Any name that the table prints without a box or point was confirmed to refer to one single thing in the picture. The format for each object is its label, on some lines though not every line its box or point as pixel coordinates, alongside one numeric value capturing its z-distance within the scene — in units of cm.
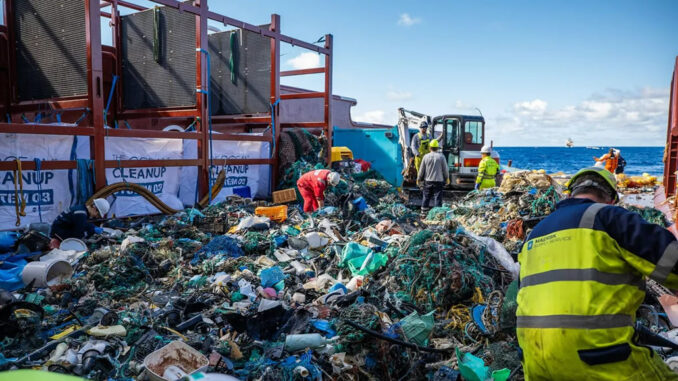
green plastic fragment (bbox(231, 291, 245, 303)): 483
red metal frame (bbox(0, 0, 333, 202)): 750
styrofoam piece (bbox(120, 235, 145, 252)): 599
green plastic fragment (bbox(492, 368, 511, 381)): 318
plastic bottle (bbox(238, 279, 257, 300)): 493
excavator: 1489
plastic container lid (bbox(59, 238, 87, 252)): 611
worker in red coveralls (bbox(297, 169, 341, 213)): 831
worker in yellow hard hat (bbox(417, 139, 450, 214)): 1087
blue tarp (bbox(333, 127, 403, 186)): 1520
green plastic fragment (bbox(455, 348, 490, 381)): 328
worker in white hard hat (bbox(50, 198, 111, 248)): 663
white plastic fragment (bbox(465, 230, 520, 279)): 539
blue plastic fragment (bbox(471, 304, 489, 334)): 415
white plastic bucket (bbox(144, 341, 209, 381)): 301
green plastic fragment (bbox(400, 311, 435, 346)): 380
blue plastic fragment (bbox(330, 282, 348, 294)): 505
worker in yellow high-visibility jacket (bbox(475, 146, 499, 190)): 1120
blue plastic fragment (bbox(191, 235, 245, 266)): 628
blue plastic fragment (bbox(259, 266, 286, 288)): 531
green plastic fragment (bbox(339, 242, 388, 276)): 552
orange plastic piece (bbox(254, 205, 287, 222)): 848
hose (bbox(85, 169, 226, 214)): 757
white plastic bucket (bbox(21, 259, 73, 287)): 505
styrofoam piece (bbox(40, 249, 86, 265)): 567
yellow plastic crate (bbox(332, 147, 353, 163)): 1355
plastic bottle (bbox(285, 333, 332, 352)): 354
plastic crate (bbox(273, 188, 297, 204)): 1042
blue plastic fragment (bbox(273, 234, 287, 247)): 690
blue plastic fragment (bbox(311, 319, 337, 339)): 389
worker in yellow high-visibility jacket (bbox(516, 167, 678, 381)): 205
